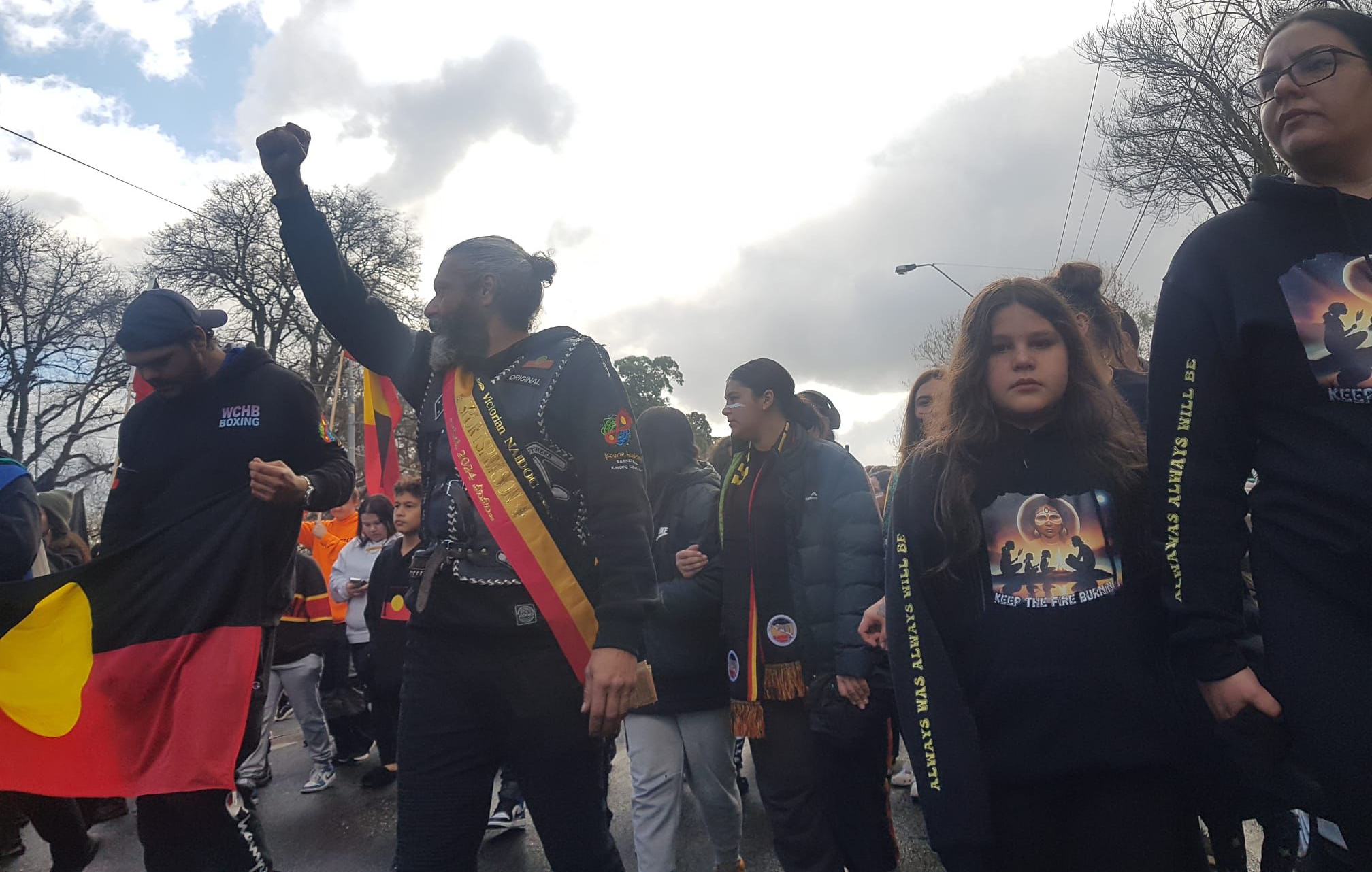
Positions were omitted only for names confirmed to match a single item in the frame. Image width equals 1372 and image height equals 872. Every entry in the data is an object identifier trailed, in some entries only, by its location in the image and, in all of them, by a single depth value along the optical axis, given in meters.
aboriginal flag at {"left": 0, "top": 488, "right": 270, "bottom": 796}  2.86
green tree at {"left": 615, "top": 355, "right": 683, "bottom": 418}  51.59
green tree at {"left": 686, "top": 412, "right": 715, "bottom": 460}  38.58
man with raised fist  2.21
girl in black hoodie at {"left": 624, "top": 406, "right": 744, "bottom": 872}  3.62
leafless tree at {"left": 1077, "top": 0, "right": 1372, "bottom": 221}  13.52
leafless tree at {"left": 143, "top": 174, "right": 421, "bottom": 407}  27.83
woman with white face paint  3.18
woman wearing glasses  1.51
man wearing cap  2.99
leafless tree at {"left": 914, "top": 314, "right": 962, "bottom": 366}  29.09
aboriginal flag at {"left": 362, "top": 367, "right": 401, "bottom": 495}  5.18
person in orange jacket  8.20
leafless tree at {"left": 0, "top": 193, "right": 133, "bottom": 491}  22.16
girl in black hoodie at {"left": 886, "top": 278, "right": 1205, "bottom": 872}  1.86
